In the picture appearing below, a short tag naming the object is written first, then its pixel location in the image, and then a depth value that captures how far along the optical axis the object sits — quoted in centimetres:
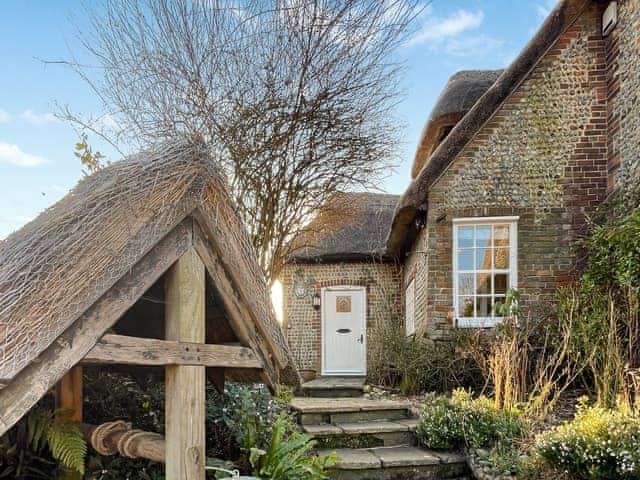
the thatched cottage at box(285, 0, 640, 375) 837
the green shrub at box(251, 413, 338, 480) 346
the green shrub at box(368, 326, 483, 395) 779
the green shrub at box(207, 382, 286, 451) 387
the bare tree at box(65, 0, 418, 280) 716
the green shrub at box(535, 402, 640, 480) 381
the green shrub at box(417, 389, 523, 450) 511
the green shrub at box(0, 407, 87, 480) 260
